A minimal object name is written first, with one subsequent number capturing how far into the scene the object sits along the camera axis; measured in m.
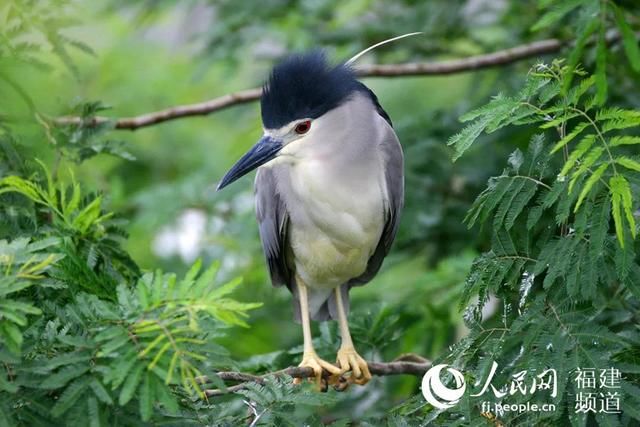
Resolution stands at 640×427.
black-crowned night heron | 7.80
